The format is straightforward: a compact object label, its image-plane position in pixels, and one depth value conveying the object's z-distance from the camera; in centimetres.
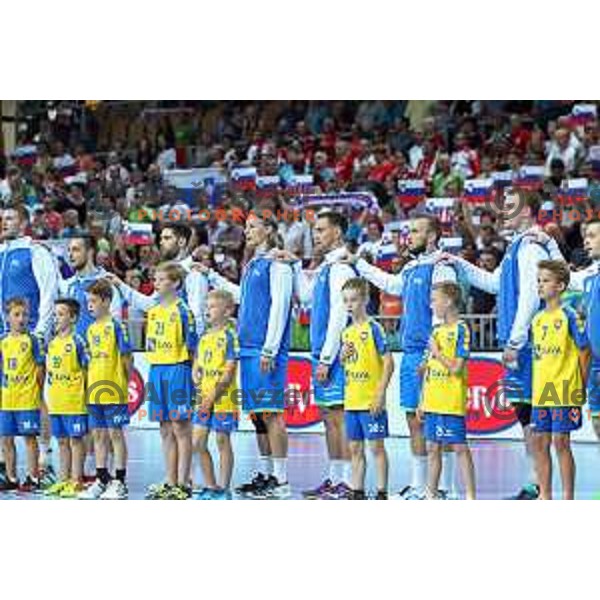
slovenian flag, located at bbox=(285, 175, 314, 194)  1720
